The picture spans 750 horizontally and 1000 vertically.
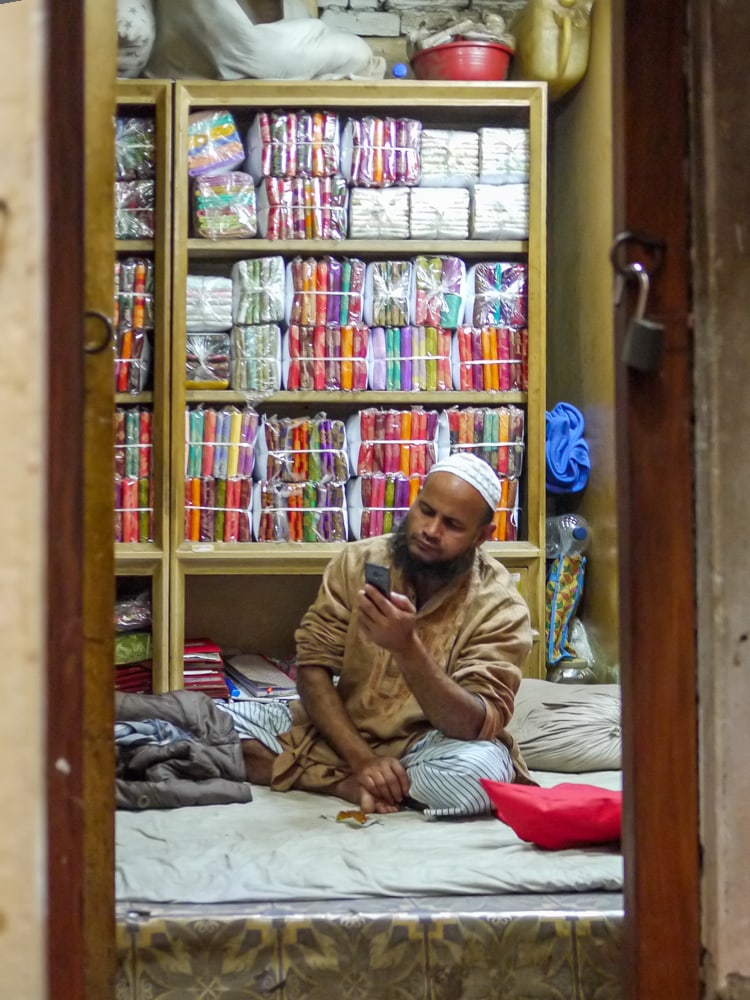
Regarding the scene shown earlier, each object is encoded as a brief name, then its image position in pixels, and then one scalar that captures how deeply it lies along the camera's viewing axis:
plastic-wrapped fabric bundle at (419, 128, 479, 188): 3.82
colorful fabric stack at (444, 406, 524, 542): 3.86
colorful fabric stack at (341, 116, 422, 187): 3.79
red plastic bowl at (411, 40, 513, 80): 3.84
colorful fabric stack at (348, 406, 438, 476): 3.85
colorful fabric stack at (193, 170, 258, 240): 3.78
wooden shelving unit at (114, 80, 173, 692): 3.73
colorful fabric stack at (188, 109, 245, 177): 3.78
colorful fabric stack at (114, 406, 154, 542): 3.79
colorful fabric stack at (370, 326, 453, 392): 3.86
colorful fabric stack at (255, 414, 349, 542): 3.83
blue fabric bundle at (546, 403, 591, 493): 4.00
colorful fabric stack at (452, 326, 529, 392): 3.86
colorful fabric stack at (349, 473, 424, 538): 3.85
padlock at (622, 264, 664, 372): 1.38
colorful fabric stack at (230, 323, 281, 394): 3.82
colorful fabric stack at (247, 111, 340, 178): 3.78
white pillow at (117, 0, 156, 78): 3.62
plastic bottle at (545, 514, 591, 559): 4.03
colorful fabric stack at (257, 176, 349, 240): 3.79
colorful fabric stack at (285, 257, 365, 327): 3.82
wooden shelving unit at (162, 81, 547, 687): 3.75
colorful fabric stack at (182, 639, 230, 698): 3.78
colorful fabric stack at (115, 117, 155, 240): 3.78
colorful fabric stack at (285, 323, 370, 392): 3.83
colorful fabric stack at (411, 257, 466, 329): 3.83
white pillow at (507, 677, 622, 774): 3.08
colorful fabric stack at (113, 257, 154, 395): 3.78
